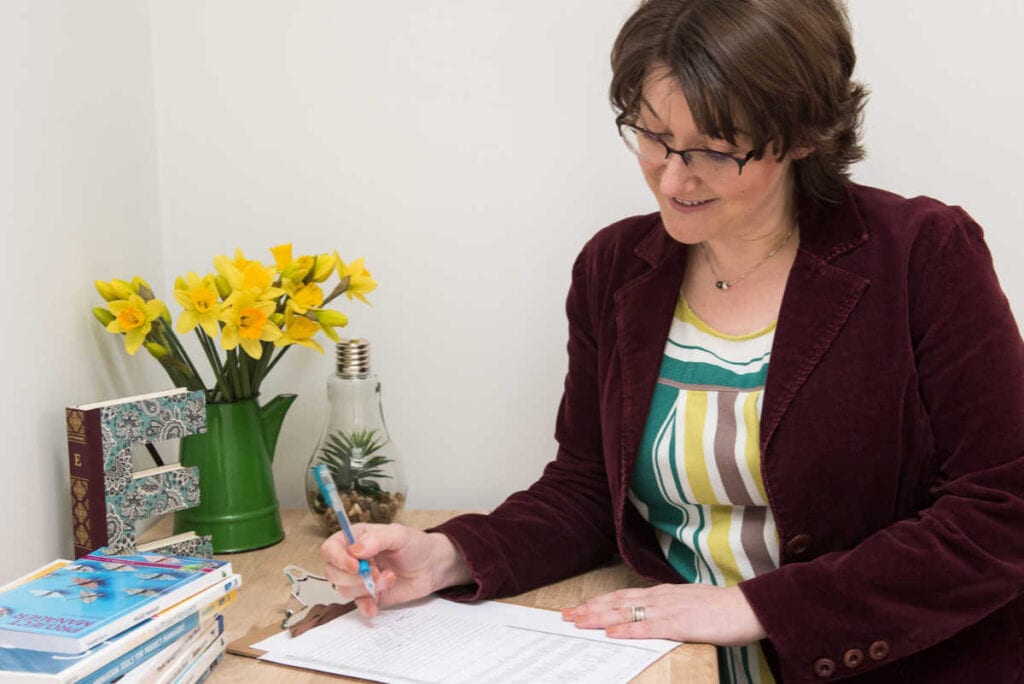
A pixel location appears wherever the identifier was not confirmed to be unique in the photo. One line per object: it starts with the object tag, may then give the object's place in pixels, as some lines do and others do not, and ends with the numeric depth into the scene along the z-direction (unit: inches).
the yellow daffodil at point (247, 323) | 59.2
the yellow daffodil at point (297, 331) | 61.6
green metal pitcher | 62.2
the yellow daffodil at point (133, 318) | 59.4
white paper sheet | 45.3
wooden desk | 46.1
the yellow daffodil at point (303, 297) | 61.6
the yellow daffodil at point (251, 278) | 59.7
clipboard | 49.1
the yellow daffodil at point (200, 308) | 59.1
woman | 49.2
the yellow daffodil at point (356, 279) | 64.1
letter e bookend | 54.4
